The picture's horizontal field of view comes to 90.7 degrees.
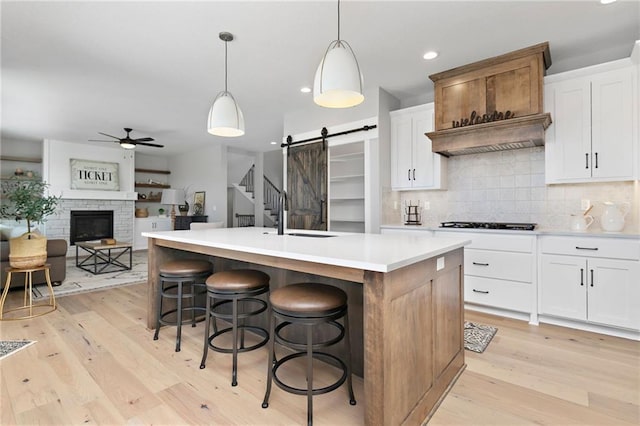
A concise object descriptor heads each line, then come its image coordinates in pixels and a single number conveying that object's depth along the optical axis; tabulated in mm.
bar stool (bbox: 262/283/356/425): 1604
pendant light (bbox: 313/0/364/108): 1944
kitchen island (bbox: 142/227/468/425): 1415
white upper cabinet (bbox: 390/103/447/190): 3984
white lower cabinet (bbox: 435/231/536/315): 3057
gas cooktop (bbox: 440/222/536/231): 3209
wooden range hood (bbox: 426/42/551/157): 3070
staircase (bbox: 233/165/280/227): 9133
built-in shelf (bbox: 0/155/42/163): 7202
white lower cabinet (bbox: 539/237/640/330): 2623
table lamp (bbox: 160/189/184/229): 8375
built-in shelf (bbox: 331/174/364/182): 4634
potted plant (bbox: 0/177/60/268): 3127
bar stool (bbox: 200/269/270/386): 2025
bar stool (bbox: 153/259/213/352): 2480
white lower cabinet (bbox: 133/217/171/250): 8569
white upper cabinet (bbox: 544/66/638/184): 2854
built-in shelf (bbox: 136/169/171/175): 9036
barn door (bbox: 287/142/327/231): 4680
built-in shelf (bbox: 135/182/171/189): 8906
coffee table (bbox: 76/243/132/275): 5344
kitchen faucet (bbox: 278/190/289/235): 2660
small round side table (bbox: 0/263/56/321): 3145
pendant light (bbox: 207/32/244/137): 2803
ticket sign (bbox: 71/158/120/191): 7531
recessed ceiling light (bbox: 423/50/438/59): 3252
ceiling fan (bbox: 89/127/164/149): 6094
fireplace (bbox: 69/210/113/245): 7633
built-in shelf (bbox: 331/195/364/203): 4702
